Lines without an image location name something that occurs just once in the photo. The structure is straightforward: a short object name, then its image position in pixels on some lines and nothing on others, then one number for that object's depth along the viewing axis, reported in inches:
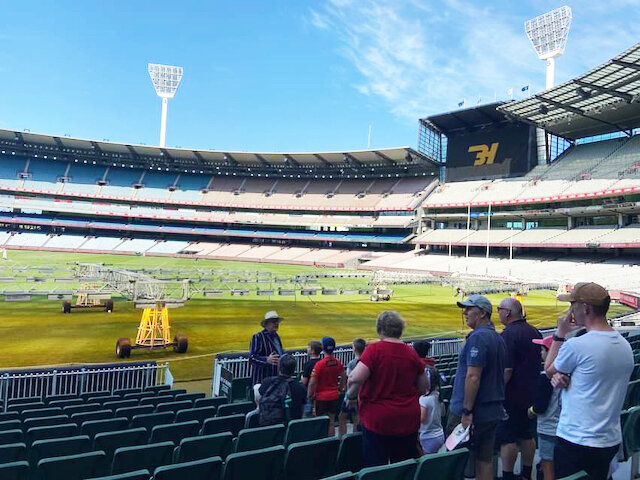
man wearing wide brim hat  294.4
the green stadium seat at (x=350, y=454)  167.3
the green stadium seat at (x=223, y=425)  222.4
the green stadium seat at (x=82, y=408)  293.9
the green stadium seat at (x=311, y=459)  161.2
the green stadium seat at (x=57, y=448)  185.5
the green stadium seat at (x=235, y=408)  271.6
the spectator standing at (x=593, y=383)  134.6
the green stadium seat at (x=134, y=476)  123.8
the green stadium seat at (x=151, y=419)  241.9
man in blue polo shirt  166.9
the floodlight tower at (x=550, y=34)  2438.5
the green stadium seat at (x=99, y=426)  230.1
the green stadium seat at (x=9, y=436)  214.2
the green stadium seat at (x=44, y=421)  246.4
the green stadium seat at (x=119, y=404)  306.3
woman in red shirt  153.9
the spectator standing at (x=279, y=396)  217.6
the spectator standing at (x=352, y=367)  259.1
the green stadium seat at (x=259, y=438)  183.9
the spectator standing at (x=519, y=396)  195.3
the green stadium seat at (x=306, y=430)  196.1
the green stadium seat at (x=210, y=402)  300.5
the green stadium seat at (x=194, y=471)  131.1
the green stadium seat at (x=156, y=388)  397.4
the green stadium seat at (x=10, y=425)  242.8
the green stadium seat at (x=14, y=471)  149.4
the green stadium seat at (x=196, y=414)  250.3
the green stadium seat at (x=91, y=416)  261.9
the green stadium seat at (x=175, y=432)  204.4
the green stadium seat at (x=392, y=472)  125.4
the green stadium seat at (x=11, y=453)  181.3
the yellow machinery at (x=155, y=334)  695.1
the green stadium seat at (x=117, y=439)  193.3
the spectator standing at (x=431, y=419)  191.2
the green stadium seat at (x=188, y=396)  335.9
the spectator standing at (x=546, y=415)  182.5
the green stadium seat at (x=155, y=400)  320.4
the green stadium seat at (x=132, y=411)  271.4
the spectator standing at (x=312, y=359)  272.7
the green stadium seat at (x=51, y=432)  216.8
